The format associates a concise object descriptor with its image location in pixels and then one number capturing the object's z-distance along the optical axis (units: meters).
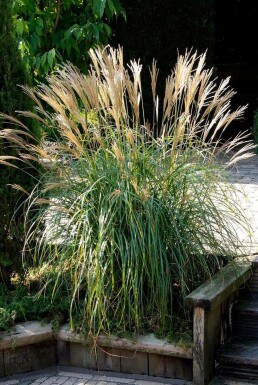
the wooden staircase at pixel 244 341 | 4.08
